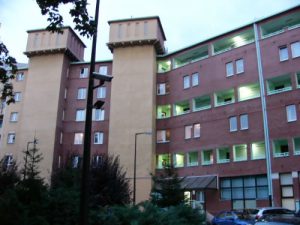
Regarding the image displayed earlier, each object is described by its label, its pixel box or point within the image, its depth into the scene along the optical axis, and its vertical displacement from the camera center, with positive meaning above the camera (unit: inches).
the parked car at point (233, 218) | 1010.8 -36.3
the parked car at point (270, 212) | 997.2 -16.5
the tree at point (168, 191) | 1143.5 +34.5
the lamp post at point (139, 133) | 1840.6 +315.1
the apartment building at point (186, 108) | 1620.3 +461.3
